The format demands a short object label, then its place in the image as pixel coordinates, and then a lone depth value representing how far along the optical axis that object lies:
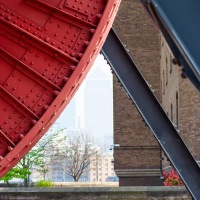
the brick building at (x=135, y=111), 37.25
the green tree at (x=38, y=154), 48.03
